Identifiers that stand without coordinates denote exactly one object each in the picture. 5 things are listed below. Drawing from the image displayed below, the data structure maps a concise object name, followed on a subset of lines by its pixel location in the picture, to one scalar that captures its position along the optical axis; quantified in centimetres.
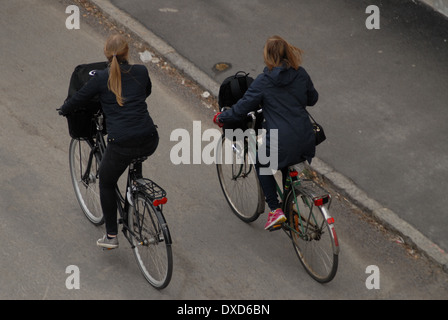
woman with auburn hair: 1226
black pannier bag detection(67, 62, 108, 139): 1248
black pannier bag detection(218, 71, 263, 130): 1316
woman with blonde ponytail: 1177
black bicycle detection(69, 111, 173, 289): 1243
